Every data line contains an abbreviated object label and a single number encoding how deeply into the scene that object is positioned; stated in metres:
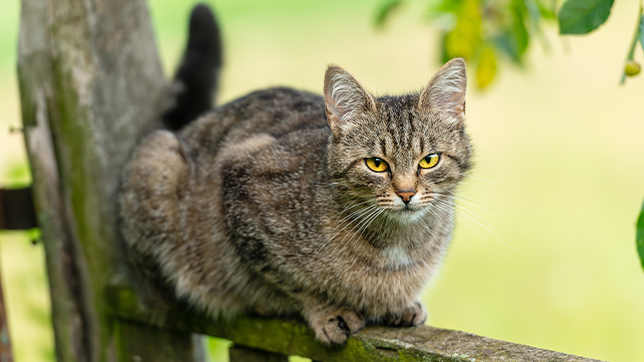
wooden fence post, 5.09
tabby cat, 4.13
